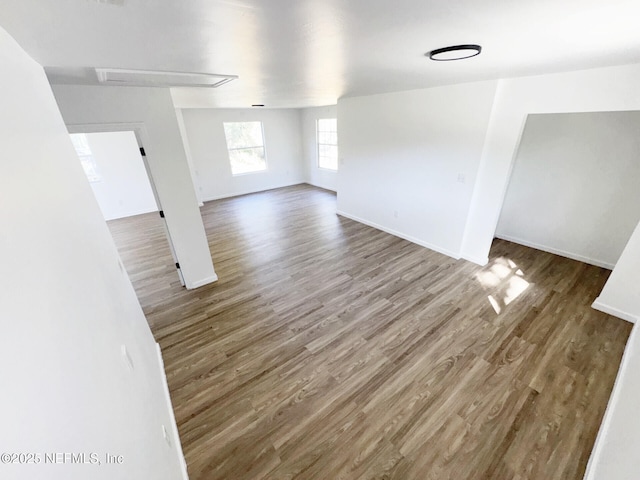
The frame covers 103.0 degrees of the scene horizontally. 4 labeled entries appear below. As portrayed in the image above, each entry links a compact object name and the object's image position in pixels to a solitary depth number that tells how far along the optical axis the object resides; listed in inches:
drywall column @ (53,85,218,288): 89.0
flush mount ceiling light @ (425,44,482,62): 59.2
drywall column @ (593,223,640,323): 98.3
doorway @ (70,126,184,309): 168.5
